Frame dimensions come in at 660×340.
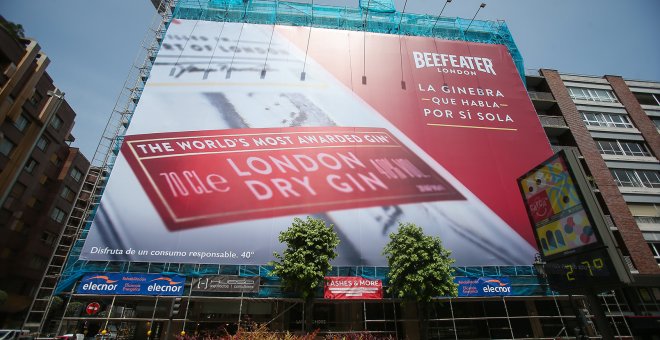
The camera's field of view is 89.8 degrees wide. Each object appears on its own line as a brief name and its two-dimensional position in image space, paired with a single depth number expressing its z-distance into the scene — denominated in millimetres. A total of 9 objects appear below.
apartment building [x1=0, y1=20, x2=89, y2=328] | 24672
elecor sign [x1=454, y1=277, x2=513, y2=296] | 17719
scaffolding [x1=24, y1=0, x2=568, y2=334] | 17562
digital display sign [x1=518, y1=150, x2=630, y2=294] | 9008
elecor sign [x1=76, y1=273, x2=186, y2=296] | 15706
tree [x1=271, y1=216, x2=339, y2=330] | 15398
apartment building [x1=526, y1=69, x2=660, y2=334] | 22469
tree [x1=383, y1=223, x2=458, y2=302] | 15594
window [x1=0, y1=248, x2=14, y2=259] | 26969
